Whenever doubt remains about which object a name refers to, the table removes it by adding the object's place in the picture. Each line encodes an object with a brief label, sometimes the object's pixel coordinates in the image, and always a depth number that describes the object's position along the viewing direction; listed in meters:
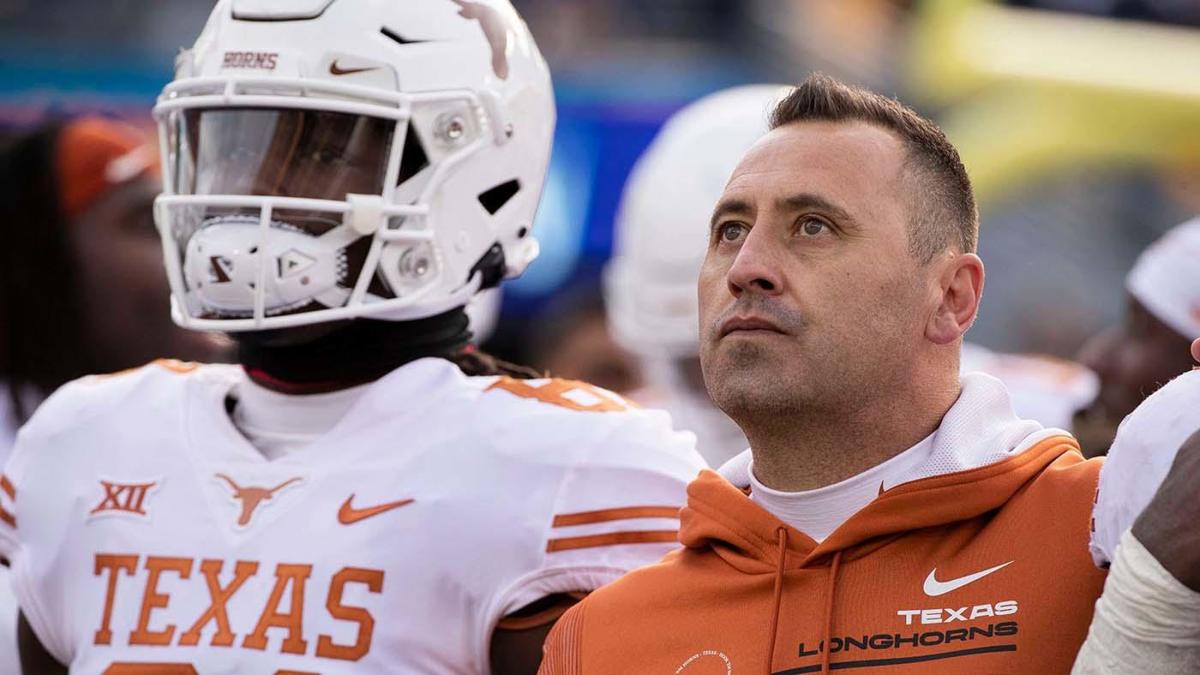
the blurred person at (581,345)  13.27
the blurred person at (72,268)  9.40
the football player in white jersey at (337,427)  5.41
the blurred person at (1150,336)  8.48
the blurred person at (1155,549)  3.50
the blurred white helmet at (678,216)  10.36
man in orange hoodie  4.32
